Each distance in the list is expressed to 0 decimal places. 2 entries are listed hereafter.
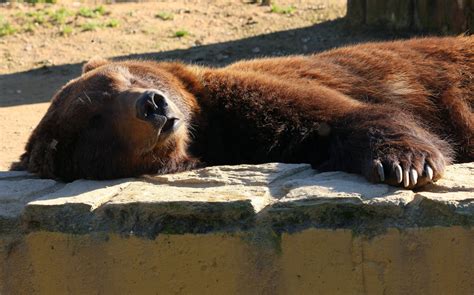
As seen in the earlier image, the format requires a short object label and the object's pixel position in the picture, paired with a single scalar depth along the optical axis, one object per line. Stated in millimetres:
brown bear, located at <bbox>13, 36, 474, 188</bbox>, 8570
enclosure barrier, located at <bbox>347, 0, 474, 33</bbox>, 20828
